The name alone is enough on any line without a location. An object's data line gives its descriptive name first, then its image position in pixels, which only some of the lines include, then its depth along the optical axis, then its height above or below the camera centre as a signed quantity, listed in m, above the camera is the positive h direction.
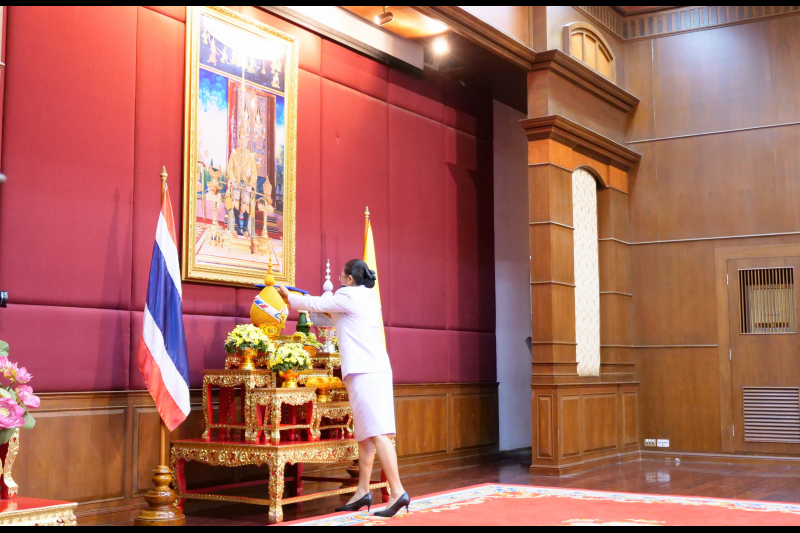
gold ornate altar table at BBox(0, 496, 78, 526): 3.06 -0.55
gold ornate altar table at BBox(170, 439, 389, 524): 4.72 -0.56
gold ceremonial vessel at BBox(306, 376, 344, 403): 5.25 -0.17
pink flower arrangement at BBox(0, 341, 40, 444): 3.31 -0.17
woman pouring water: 4.61 -0.05
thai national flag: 4.75 +0.10
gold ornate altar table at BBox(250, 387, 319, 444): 4.84 -0.27
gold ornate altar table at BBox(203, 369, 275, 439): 4.98 -0.17
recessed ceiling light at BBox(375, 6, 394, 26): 6.95 +2.70
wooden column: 7.55 +0.19
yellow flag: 6.45 +0.80
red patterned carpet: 4.64 -0.90
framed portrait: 5.55 +1.39
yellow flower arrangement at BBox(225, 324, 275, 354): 5.08 +0.10
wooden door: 8.16 +0.01
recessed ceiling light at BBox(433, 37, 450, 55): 7.38 +2.63
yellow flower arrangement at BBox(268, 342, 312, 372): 4.99 -0.01
